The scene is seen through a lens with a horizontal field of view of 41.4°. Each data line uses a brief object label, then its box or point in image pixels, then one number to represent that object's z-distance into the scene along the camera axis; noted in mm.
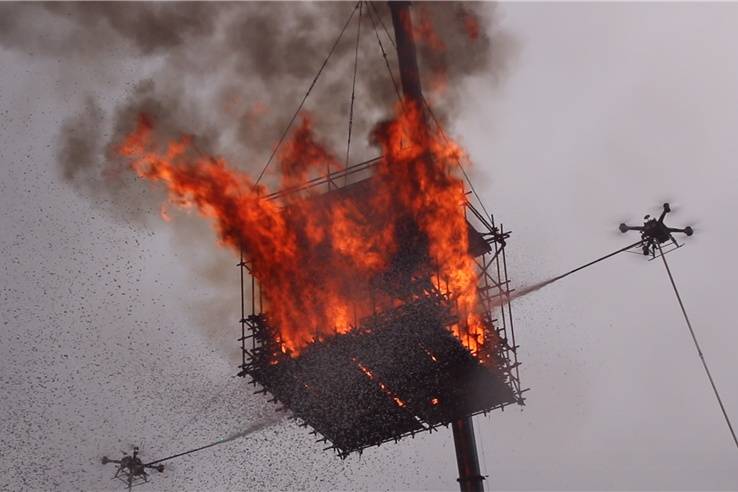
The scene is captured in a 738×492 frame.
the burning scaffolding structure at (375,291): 36781
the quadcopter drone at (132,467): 57031
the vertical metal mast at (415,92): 41375
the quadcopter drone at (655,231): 39094
